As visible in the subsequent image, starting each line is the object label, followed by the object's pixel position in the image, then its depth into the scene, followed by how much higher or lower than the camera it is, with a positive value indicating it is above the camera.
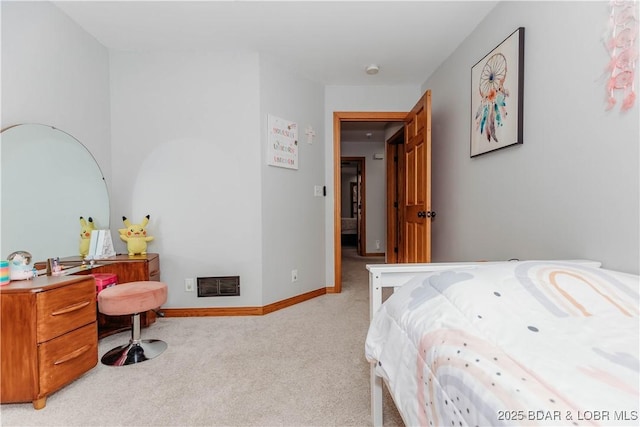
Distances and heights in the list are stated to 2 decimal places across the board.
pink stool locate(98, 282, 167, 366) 1.84 -0.63
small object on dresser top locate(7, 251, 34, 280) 1.57 -0.31
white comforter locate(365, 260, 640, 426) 0.52 -0.33
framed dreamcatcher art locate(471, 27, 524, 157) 1.74 +0.71
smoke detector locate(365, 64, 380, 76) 2.92 +1.38
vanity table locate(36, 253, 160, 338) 2.25 -0.50
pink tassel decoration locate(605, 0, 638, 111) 1.13 +0.59
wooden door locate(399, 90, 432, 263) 2.60 +0.21
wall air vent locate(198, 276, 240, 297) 2.71 -0.73
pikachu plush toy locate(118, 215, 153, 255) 2.48 -0.26
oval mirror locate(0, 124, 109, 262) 1.74 +0.12
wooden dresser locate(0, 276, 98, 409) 1.44 -0.66
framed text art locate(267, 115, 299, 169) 2.81 +0.63
